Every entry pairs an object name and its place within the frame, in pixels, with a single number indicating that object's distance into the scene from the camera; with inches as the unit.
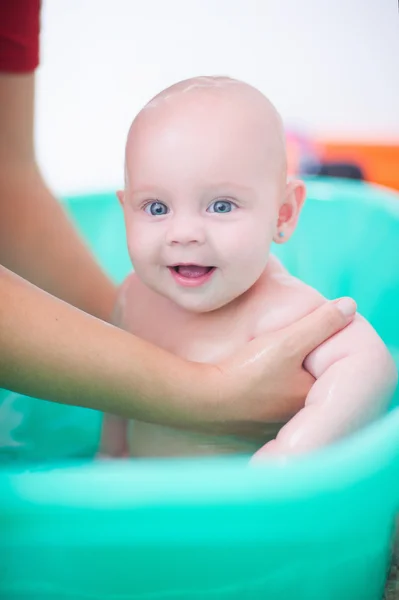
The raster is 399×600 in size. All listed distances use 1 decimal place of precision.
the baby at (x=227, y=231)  35.2
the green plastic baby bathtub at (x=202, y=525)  29.4
